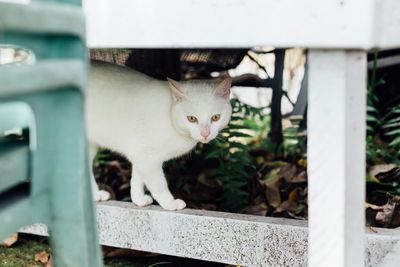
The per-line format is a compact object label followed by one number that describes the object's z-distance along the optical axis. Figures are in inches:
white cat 74.0
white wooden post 40.7
